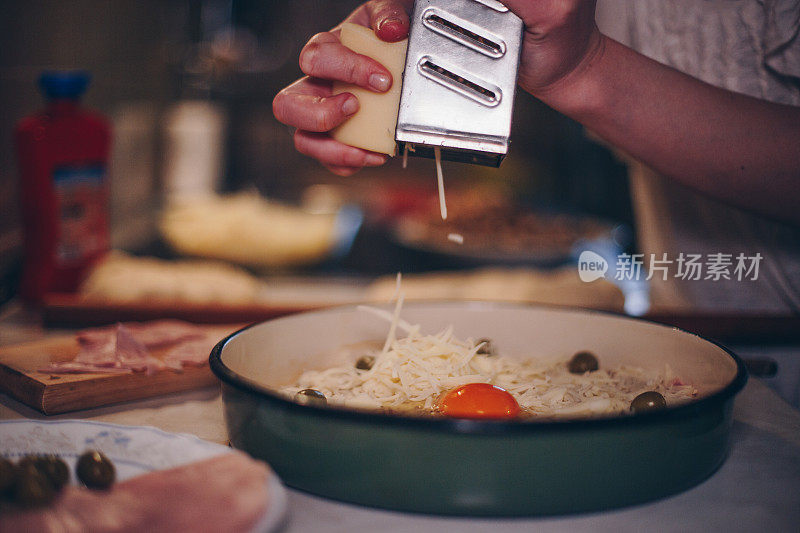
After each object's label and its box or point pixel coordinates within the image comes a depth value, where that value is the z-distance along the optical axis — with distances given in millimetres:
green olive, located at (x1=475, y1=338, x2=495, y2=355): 1253
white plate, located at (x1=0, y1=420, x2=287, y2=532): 807
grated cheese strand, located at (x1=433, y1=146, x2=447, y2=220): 1012
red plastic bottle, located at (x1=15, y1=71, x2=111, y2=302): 1853
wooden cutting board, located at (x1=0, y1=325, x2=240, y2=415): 1134
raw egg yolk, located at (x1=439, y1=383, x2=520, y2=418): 962
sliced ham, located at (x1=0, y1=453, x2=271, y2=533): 688
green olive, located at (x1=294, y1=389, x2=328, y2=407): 946
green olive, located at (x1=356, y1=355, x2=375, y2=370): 1214
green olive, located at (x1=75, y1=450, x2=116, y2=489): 770
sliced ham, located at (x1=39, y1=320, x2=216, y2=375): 1217
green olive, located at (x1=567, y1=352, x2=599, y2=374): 1202
